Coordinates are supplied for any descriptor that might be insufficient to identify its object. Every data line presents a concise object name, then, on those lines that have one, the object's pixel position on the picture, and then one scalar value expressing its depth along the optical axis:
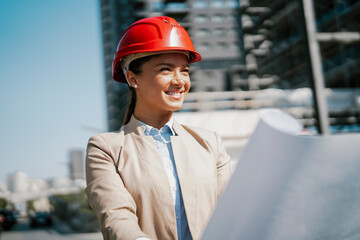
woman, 1.01
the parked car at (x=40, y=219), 28.56
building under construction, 21.03
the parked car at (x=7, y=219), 25.84
